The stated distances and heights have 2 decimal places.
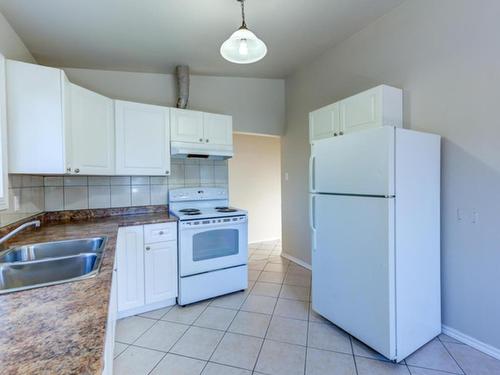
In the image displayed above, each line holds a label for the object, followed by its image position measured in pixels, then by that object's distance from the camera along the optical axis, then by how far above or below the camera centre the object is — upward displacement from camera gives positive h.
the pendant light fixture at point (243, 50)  1.77 +0.95
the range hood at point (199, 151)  2.84 +0.40
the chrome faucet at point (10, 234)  1.43 -0.27
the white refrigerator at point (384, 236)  1.70 -0.39
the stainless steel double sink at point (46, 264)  1.31 -0.44
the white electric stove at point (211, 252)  2.53 -0.71
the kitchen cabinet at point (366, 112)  2.15 +0.65
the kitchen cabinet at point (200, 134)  2.86 +0.59
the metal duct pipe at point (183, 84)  3.04 +1.21
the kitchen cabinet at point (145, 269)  2.31 -0.79
